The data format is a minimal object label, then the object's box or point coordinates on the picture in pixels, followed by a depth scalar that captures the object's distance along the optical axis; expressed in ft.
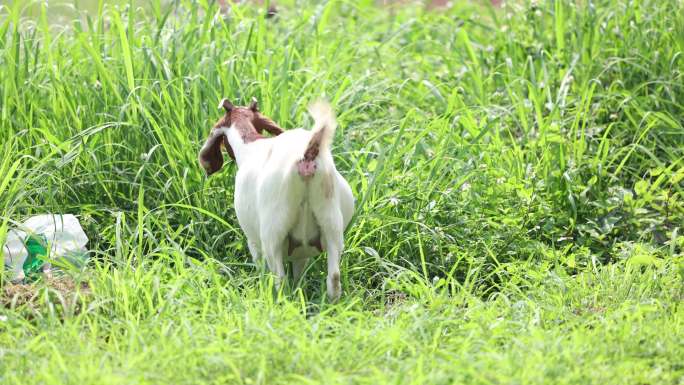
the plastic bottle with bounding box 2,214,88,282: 34.12
